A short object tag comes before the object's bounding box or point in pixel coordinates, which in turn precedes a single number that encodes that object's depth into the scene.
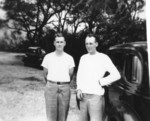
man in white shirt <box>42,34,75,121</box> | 4.38
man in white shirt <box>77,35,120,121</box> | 3.70
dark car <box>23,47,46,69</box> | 19.15
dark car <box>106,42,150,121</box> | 3.08
